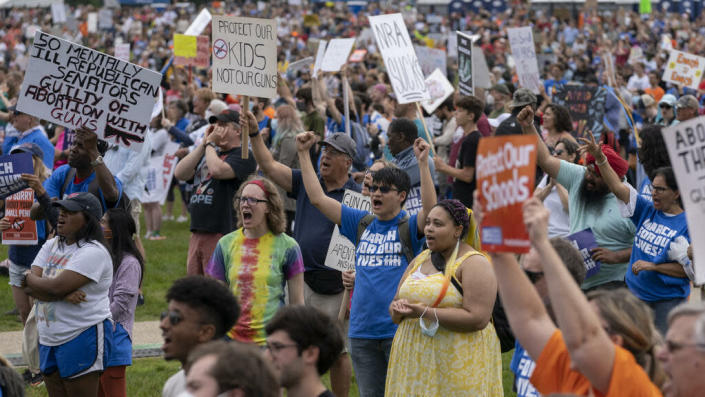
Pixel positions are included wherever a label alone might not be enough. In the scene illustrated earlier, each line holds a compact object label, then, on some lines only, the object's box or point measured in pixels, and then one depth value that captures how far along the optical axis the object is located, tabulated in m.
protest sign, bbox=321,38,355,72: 27.39
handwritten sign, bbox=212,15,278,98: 15.42
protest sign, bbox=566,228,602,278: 12.41
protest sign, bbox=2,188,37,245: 16.66
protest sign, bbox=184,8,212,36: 34.03
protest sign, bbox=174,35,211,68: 32.22
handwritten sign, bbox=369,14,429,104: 20.70
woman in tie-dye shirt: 11.53
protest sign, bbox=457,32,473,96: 24.59
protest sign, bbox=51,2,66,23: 66.06
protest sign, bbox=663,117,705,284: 8.93
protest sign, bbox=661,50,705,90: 31.66
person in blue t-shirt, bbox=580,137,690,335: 12.10
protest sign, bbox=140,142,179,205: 27.15
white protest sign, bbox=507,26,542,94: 28.64
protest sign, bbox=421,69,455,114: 27.87
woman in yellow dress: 10.41
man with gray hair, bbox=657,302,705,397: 6.03
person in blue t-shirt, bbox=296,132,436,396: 11.72
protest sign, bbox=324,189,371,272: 13.42
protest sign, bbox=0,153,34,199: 15.45
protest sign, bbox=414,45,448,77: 33.06
